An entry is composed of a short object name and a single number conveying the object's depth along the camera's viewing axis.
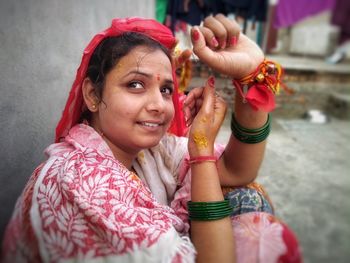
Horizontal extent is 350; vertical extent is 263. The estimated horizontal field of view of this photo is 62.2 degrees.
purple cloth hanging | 2.28
